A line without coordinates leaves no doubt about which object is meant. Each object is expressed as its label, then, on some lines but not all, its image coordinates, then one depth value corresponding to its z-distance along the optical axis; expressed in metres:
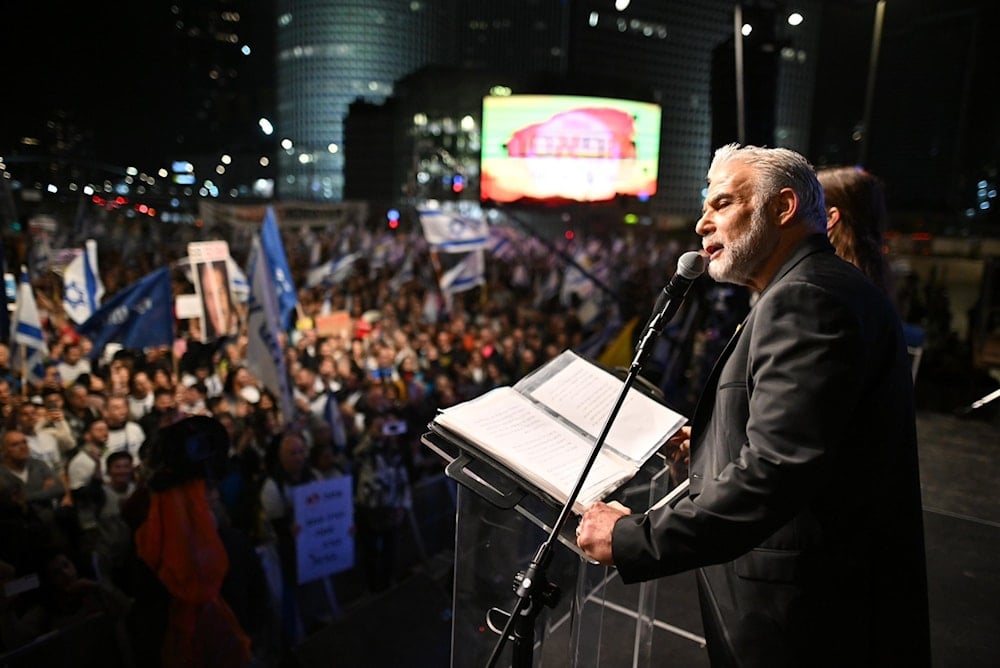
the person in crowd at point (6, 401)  3.99
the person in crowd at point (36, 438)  3.90
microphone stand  1.17
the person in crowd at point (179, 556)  3.31
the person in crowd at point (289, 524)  4.53
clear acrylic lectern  1.28
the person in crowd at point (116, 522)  3.42
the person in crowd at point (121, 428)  4.28
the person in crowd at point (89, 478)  3.60
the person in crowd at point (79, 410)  4.35
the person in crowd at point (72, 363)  5.20
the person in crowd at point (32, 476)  3.48
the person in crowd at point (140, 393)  4.80
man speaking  1.01
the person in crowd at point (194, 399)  4.64
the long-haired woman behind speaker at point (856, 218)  2.00
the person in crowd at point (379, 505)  5.05
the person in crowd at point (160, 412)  4.28
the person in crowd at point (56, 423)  4.11
